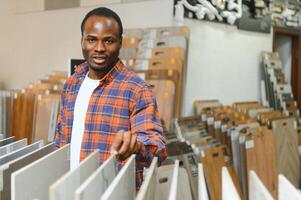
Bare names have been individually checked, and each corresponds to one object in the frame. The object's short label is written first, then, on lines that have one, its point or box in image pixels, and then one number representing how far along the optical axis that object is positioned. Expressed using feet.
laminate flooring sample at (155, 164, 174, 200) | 3.76
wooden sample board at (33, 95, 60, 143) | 10.66
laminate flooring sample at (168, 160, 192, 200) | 3.98
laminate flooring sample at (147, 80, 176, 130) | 10.25
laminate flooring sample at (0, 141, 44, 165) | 2.40
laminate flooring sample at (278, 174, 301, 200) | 2.19
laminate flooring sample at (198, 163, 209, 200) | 2.56
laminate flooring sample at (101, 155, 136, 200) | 1.71
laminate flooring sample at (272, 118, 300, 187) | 10.94
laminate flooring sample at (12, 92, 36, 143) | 11.11
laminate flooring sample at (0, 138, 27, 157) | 2.69
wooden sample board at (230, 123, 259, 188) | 9.86
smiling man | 2.94
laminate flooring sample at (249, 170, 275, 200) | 2.32
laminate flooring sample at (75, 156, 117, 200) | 1.61
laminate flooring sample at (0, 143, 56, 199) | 2.12
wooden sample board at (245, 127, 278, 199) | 9.64
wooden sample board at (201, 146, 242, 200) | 8.61
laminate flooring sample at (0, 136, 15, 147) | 2.96
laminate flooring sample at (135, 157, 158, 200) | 1.85
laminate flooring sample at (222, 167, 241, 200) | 2.49
